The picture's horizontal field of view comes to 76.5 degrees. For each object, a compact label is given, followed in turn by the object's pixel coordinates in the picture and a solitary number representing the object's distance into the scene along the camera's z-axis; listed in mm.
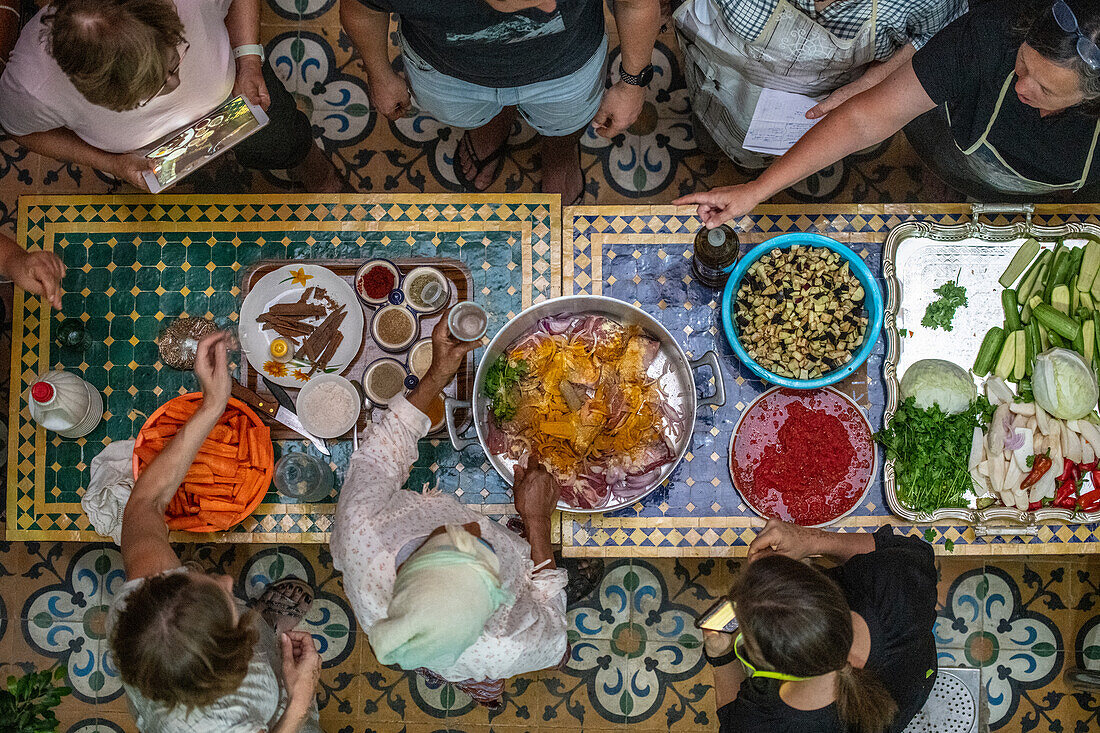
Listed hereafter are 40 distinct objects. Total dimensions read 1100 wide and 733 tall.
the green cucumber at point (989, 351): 2404
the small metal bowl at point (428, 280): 2518
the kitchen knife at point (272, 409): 2467
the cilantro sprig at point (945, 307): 2441
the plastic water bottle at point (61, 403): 2316
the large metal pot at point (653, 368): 2287
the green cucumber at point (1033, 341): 2404
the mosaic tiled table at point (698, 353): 2445
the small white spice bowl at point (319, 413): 2418
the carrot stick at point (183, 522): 2361
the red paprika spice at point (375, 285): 2508
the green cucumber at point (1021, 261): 2441
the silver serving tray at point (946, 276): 2449
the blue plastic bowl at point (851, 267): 2287
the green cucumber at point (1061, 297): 2412
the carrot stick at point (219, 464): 2334
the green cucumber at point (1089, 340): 2391
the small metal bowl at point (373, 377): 2475
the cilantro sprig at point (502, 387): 2324
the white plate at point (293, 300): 2443
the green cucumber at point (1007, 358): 2402
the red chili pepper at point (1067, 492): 2363
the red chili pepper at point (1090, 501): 2373
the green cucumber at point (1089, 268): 2420
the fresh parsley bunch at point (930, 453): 2365
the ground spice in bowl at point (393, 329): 2498
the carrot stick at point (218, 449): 2326
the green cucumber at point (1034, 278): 2436
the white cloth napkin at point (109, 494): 2363
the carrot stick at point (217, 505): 2330
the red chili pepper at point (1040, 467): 2344
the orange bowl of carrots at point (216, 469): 2332
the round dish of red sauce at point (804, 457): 2391
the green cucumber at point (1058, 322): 2385
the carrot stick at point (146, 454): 2299
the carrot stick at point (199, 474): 2336
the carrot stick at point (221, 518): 2348
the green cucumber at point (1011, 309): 2420
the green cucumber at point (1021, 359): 2396
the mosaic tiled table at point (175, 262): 2547
